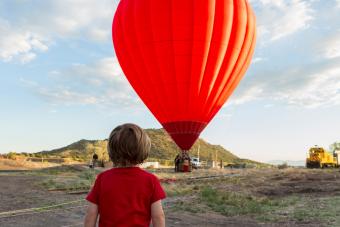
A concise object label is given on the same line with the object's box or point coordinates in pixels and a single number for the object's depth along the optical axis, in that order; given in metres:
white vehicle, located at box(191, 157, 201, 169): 62.89
